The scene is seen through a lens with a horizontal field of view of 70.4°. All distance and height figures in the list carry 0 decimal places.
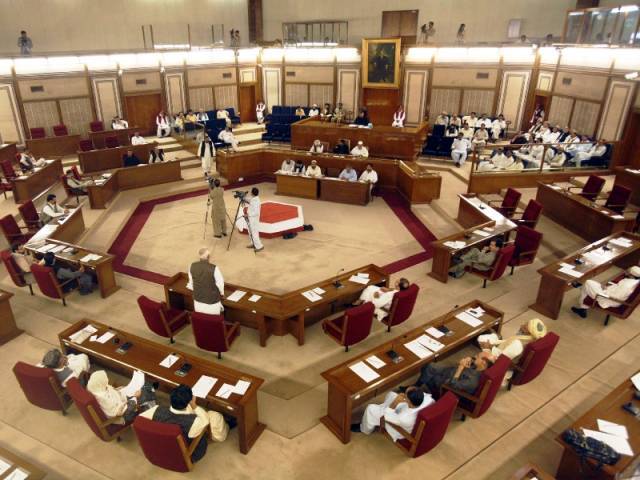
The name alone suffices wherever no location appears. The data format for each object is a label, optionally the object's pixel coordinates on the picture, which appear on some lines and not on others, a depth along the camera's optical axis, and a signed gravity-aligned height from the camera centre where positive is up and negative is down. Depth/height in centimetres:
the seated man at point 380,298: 710 -342
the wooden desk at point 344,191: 1297 -337
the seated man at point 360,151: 1487 -260
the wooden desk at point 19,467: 428 -365
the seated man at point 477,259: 845 -338
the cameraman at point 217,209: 1030 -311
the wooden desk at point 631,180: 1110 -255
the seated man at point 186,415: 464 -343
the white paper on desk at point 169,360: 558 -345
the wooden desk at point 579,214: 950 -306
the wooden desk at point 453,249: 873 -324
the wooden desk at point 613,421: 432 -351
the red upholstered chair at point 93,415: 483 -358
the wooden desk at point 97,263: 820 -342
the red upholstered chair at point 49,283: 765 -359
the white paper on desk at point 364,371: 535 -341
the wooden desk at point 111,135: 1669 -258
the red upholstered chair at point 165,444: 435 -354
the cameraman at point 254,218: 959 -309
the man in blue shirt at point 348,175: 1315 -294
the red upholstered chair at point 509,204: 1088 -307
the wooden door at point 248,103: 2220 -177
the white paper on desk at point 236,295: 709 -342
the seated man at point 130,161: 1410 -285
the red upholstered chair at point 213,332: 623 -360
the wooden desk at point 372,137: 1568 -235
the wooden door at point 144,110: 1889 -186
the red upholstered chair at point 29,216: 1020 -329
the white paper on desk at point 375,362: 555 -340
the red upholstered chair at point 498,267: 809 -345
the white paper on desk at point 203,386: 513 -347
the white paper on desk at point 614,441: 448 -351
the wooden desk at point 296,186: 1341 -337
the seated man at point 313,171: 1348 -293
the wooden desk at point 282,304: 688 -346
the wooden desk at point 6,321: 704 -383
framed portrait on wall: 1889 +16
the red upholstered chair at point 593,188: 1097 -269
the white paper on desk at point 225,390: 509 -347
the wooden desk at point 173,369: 506 -349
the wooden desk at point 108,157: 1441 -287
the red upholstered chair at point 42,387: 526 -362
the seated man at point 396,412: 481 -357
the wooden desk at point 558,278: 750 -325
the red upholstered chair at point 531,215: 1007 -310
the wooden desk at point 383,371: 520 -342
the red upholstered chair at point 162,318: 664 -365
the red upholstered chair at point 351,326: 639 -360
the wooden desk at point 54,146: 1578 -280
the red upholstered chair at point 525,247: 886 -332
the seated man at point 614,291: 722 -333
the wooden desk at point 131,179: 1209 -327
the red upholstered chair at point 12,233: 953 -341
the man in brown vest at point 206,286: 645 -301
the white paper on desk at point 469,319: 643 -338
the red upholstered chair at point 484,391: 521 -357
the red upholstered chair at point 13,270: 794 -349
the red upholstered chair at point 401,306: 684 -345
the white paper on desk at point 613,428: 470 -352
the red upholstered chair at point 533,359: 562 -344
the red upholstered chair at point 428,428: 461 -354
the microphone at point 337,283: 743 -335
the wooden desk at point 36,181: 1209 -316
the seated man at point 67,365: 538 -351
